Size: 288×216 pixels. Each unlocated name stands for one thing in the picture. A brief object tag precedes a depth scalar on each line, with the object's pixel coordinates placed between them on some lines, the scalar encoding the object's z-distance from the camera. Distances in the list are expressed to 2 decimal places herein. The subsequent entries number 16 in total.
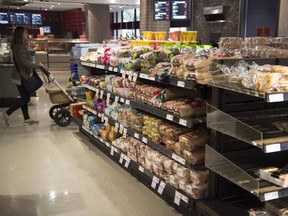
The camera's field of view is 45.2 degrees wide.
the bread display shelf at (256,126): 2.29
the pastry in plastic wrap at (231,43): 3.55
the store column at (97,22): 15.52
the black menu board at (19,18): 20.89
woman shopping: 6.29
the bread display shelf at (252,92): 2.19
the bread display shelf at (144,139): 3.16
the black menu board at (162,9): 8.57
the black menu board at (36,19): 21.62
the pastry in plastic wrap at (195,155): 3.08
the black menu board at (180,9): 8.62
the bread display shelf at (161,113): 3.07
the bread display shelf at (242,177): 2.27
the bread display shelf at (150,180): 3.15
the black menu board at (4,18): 20.48
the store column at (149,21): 9.26
